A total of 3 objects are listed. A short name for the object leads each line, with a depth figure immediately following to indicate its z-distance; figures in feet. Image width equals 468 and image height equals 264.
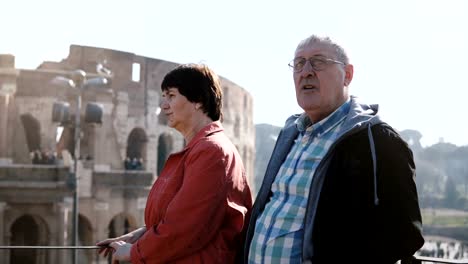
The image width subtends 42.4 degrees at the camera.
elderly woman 10.62
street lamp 47.19
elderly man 9.00
